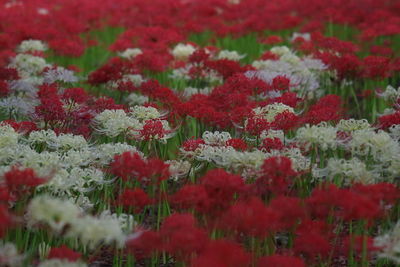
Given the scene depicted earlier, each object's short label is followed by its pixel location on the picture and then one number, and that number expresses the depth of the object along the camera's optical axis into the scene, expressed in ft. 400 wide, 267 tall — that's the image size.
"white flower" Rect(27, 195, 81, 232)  18.58
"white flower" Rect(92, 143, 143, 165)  24.94
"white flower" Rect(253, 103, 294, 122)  28.48
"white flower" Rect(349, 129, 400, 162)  23.30
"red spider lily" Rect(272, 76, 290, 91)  34.27
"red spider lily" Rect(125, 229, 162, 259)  19.17
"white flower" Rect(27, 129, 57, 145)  26.30
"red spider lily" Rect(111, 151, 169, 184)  21.08
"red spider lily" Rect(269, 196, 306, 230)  19.43
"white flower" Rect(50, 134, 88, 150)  25.76
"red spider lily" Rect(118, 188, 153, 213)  21.26
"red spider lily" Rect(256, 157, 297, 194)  21.03
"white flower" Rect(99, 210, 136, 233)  20.56
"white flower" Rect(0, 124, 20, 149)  24.75
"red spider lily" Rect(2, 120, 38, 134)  27.32
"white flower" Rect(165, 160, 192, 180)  25.29
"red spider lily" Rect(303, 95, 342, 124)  26.78
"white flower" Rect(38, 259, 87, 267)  18.27
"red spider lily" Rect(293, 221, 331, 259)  19.51
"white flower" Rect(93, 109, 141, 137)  26.78
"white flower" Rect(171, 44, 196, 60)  48.78
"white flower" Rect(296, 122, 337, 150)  23.45
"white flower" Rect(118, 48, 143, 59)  46.93
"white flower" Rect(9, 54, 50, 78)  42.19
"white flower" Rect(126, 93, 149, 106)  38.73
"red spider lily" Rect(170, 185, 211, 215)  20.35
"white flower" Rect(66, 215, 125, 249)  18.69
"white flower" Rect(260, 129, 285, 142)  26.96
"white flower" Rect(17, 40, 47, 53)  45.14
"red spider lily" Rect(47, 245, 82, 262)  18.76
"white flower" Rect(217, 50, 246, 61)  45.57
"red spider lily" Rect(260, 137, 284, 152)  25.26
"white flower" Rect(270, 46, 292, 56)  46.93
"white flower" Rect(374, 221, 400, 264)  19.47
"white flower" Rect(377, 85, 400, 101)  33.53
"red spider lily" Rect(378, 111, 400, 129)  27.30
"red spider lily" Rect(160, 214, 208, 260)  18.34
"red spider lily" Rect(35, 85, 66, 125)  29.01
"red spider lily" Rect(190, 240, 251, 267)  17.13
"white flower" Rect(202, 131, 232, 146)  26.07
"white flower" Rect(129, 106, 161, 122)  28.63
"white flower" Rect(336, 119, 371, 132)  25.93
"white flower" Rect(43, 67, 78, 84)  38.50
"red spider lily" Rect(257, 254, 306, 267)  18.43
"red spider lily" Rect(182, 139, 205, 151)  25.45
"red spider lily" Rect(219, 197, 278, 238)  18.58
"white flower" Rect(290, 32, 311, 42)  53.78
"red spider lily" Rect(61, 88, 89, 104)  31.01
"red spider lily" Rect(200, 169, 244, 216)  20.72
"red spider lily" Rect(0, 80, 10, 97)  35.13
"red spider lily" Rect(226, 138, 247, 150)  25.14
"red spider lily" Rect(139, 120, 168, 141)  26.45
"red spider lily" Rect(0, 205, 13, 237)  17.52
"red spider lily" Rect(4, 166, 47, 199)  20.11
